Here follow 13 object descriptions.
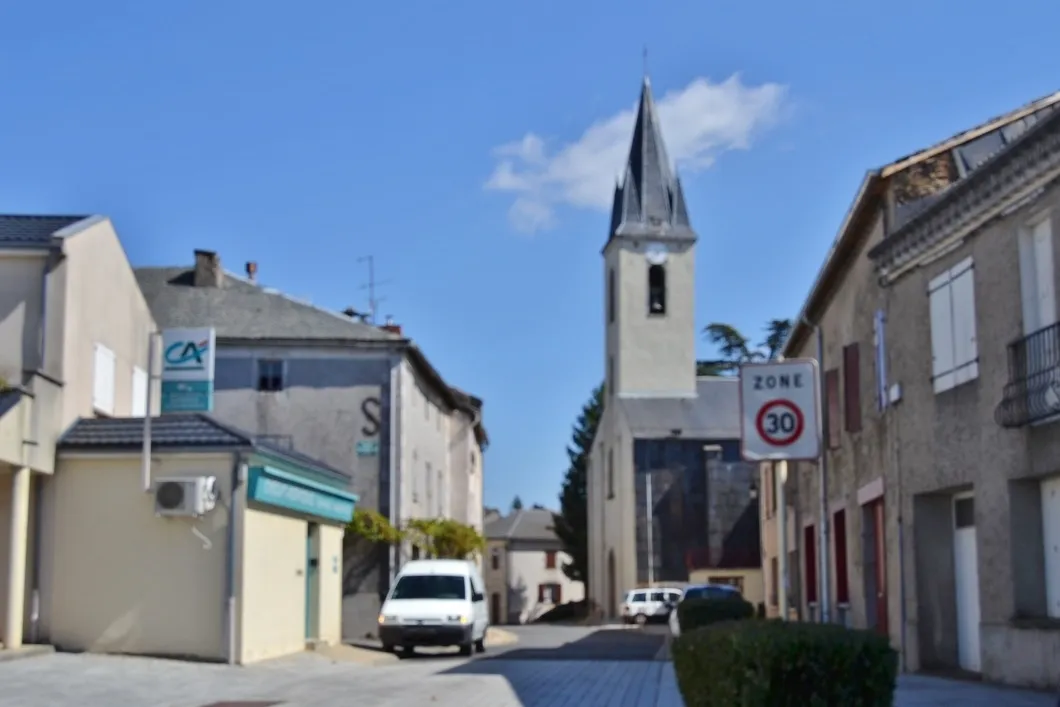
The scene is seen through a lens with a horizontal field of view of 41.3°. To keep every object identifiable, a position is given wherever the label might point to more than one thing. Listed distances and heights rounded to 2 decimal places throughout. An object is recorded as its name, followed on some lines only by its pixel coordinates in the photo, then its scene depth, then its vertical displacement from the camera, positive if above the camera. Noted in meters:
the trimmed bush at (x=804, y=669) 7.83 -0.59
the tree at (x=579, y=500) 75.62 +3.37
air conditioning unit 20.45 +0.97
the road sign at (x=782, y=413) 12.39 +1.31
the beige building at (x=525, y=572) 87.88 -0.59
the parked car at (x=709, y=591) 35.88 -0.75
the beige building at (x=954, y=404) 14.52 +1.93
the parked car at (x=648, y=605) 51.06 -1.55
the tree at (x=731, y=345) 76.75 +11.89
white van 26.00 -0.85
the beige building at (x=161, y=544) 20.73 +0.29
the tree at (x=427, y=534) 32.38 +0.69
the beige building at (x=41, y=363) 19.92 +3.10
